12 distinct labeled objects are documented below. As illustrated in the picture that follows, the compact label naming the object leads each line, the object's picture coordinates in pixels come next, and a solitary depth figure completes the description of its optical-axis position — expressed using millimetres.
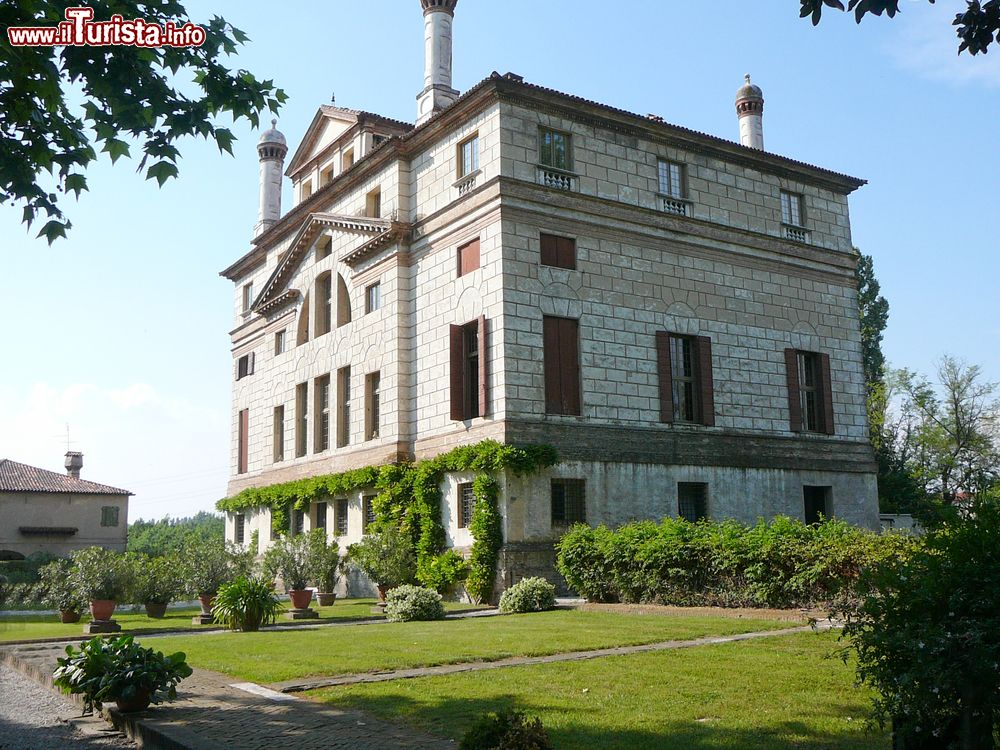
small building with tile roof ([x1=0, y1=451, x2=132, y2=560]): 59188
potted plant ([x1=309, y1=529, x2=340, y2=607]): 28109
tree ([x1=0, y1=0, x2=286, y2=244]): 9617
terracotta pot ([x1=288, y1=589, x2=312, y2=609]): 23859
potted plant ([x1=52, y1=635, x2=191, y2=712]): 10164
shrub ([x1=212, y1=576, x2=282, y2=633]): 19859
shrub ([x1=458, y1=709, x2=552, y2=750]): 6621
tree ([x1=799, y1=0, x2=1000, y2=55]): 8344
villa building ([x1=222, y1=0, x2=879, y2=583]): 26484
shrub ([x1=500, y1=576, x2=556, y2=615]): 21703
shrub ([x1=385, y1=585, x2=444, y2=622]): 21375
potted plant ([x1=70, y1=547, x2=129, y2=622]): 21594
